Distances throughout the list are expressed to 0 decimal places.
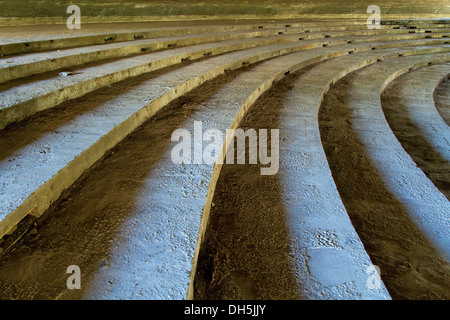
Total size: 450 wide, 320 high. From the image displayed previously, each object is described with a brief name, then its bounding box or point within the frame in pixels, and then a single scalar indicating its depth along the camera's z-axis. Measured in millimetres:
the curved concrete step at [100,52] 2676
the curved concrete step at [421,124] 2850
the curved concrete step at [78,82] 2021
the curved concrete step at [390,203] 1507
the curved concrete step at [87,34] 3432
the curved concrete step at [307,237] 1231
